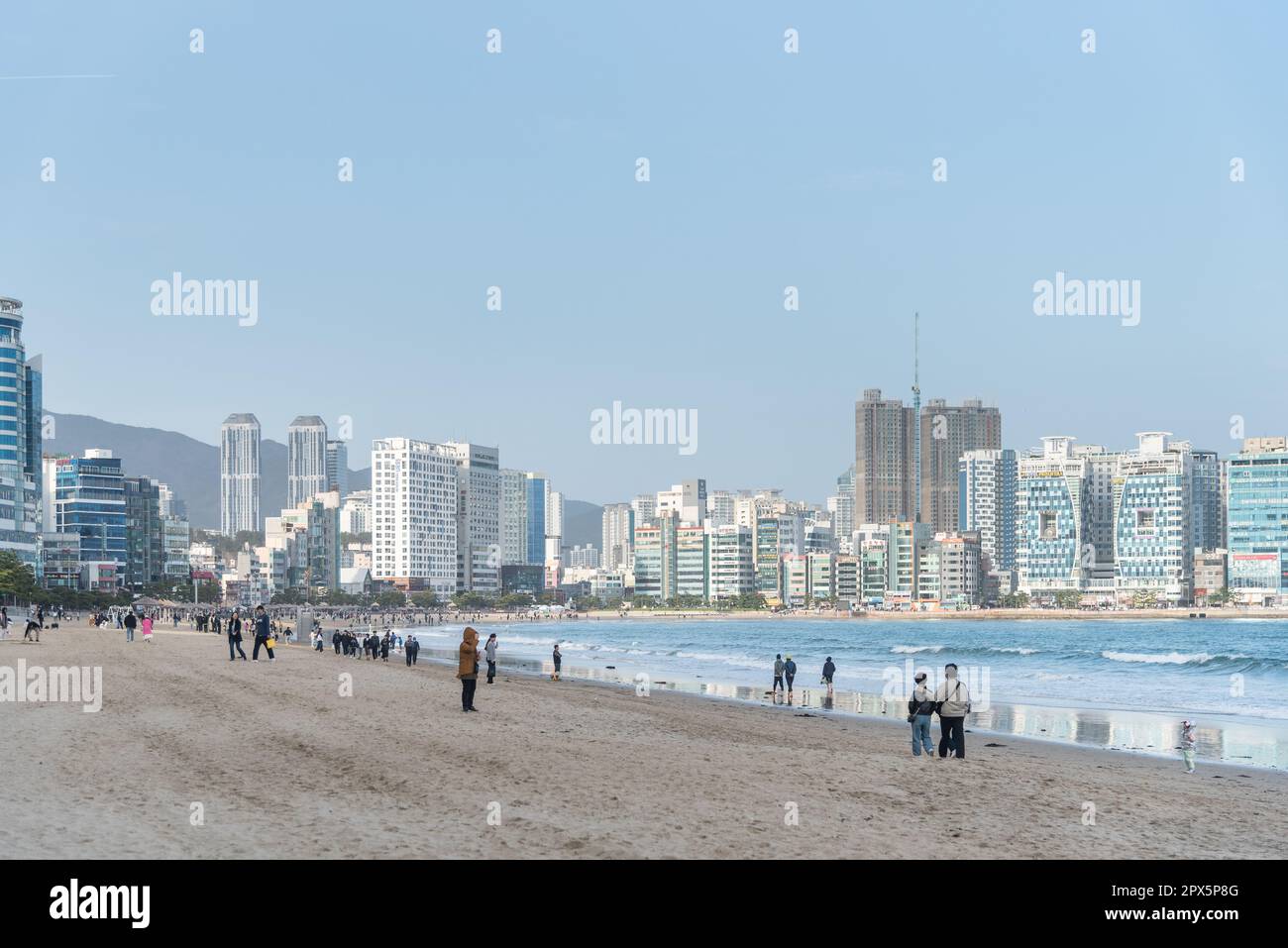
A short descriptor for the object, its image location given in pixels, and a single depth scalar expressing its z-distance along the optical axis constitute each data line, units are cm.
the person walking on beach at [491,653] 3762
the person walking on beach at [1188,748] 2456
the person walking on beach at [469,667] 2785
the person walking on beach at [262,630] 5374
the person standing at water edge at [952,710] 2231
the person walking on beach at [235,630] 5061
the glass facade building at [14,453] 16125
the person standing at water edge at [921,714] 2305
